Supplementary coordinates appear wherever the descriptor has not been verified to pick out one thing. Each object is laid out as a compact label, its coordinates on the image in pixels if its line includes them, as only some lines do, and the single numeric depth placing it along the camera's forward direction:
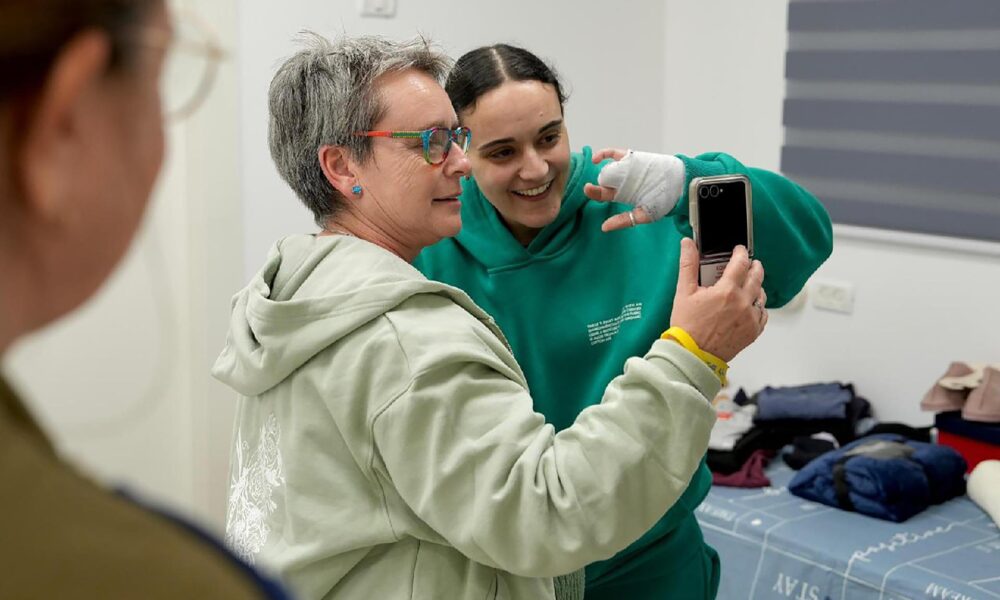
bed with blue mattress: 2.50
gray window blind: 3.14
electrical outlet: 3.48
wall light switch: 3.24
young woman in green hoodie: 1.74
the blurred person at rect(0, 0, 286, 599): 0.42
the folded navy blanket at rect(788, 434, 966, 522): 2.77
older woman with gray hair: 1.15
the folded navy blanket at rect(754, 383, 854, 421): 3.27
